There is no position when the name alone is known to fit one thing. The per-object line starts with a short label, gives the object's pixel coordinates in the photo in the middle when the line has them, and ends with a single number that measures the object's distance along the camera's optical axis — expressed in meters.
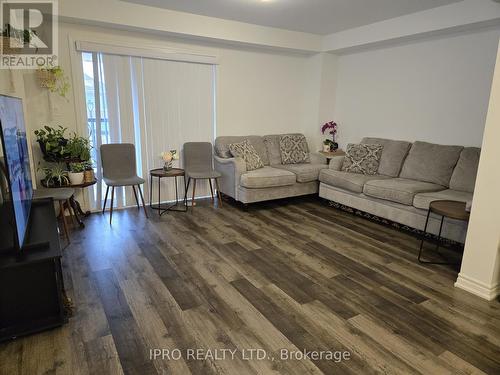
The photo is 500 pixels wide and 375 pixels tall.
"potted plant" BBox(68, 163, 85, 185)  3.40
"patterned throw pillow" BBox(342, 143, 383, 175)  4.33
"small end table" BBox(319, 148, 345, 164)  4.95
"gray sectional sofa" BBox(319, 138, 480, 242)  3.35
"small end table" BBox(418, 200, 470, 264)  2.62
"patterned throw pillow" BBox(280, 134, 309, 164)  4.93
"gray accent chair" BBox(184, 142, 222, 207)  4.44
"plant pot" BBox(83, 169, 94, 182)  3.51
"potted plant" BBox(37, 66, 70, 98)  3.38
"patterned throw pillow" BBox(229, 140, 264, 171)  4.41
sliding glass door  3.84
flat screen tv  1.61
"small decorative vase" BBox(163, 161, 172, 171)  4.12
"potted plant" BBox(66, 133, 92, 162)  3.39
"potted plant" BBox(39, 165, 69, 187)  3.34
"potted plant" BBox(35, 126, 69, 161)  3.31
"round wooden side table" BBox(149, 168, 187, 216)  3.99
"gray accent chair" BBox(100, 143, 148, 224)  3.78
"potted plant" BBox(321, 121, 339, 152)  5.18
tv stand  1.75
